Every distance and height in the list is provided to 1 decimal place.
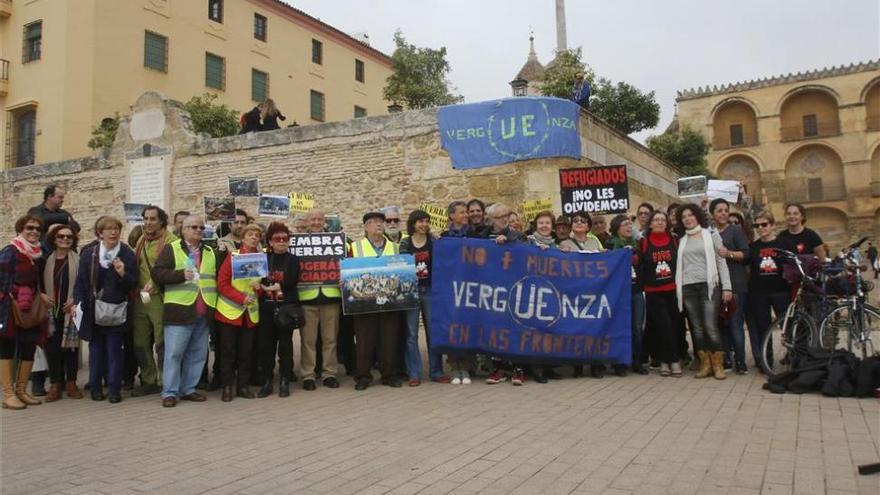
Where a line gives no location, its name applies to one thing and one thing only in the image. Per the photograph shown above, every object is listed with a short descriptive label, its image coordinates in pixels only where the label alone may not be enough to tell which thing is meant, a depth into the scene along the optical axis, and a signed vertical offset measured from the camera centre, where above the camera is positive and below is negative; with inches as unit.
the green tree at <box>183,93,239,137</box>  796.0 +231.1
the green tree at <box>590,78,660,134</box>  859.4 +251.0
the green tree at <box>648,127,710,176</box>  1130.7 +248.7
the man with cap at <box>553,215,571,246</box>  285.0 +27.4
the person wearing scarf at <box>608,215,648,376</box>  277.4 -12.7
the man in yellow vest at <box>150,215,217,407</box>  233.0 -2.8
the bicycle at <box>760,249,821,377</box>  249.4 -18.9
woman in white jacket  258.2 +0.6
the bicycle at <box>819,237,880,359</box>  240.2 -13.7
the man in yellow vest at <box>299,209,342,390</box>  258.4 -13.6
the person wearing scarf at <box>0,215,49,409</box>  229.5 +0.1
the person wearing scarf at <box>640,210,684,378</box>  268.8 -0.7
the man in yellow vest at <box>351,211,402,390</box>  258.8 -15.6
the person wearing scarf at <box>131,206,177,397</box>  248.5 -4.1
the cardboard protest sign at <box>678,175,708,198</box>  448.8 +72.2
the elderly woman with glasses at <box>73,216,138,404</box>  239.9 +3.3
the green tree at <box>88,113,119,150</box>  841.5 +231.3
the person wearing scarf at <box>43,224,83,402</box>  247.6 -2.0
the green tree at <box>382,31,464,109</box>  1112.8 +389.4
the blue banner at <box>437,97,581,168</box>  412.5 +107.1
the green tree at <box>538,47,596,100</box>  719.1 +258.5
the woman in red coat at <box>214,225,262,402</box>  239.3 -8.5
